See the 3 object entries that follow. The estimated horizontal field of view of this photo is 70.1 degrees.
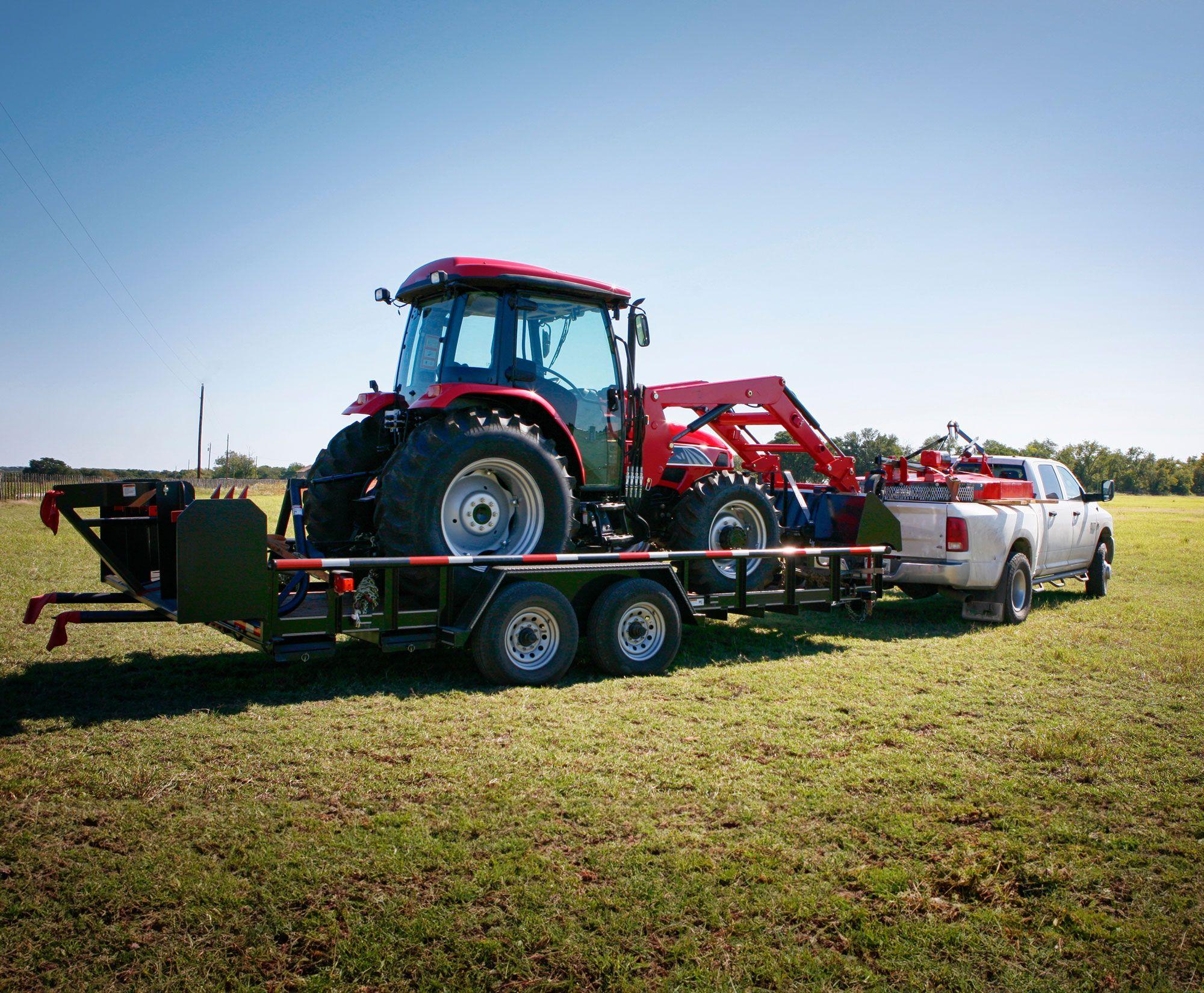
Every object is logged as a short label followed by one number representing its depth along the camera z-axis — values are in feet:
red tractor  22.12
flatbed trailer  18.78
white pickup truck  33.45
